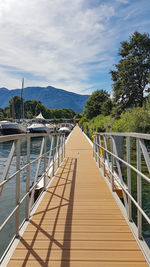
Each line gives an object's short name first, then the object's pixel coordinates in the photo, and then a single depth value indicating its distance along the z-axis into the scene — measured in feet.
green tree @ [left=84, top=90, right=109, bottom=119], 152.50
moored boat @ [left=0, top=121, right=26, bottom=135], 96.97
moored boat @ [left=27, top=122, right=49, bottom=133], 106.01
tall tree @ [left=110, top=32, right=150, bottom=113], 87.40
